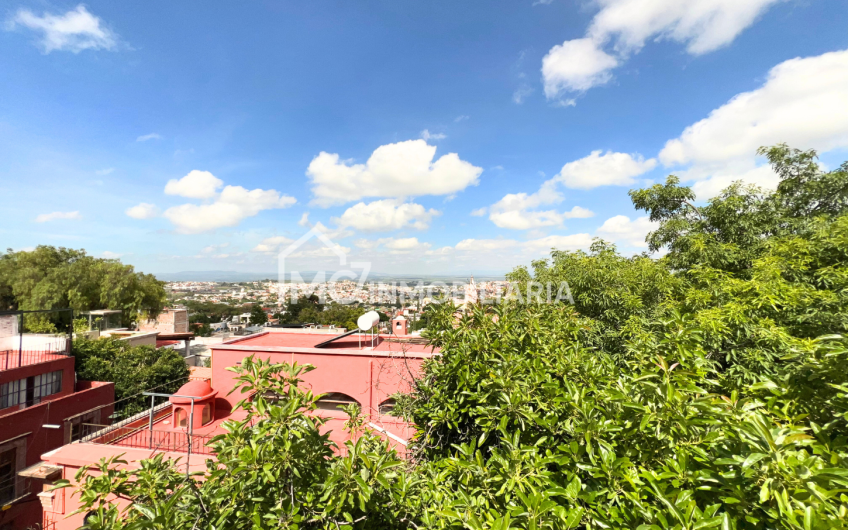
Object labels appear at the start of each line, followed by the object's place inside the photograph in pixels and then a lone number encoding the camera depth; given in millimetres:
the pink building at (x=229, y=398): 6477
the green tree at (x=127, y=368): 12633
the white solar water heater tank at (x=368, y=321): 8883
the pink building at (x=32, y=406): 7816
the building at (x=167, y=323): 25312
